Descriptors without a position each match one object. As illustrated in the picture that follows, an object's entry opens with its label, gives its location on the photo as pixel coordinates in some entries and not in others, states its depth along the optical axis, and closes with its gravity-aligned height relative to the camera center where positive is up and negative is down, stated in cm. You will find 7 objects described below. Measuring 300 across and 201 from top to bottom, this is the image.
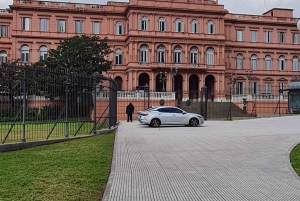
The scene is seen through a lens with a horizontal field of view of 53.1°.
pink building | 4426 +1014
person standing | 2594 -68
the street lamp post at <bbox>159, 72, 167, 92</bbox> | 4236 +370
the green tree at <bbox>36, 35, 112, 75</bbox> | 3262 +531
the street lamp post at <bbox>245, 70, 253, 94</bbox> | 5021 +496
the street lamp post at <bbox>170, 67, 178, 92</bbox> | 4132 +451
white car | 1997 -92
